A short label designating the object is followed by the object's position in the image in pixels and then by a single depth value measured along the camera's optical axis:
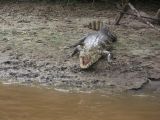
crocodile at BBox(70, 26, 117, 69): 16.39
